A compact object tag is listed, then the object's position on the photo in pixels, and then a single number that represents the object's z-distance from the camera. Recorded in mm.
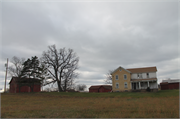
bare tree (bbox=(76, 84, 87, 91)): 109088
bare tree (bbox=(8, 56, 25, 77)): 47272
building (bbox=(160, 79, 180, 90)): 50988
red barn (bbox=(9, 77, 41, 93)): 48406
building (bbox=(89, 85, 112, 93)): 71375
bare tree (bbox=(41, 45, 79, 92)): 47000
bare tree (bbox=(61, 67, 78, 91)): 47156
